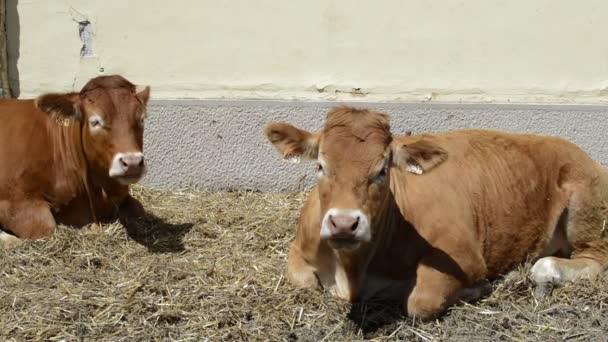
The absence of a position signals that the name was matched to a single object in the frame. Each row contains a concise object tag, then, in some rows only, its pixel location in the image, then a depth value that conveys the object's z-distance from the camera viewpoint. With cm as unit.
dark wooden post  741
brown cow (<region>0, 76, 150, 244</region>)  580
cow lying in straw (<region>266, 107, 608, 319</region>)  437
